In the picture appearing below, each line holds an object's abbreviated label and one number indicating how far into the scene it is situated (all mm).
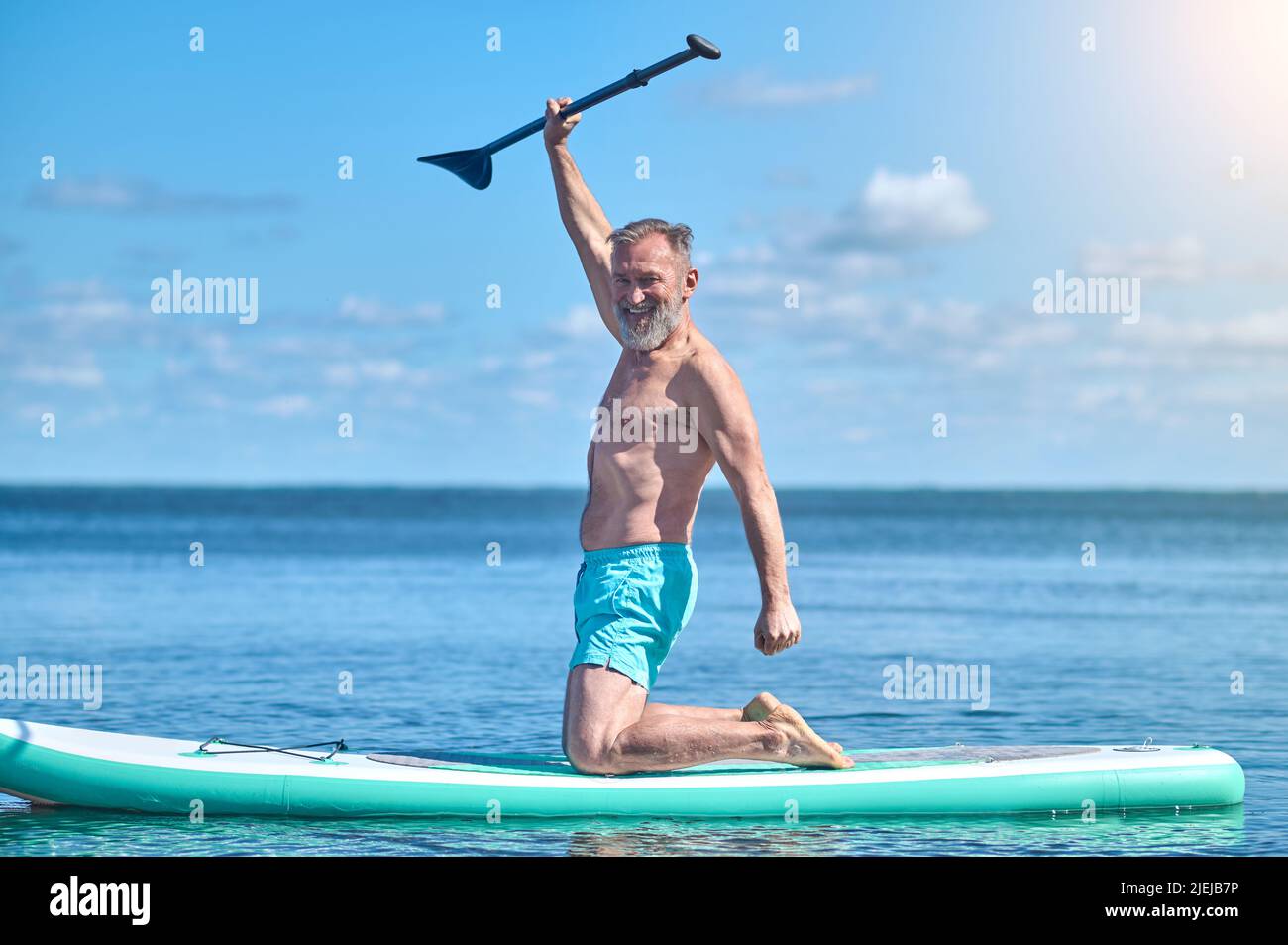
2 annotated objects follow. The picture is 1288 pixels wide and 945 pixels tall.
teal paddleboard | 6312
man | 6090
